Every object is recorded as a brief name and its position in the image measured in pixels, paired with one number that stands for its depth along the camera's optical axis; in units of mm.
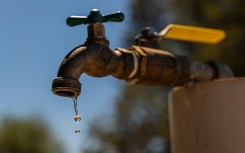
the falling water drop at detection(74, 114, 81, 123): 720
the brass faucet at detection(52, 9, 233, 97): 718
